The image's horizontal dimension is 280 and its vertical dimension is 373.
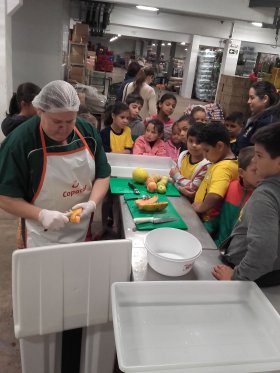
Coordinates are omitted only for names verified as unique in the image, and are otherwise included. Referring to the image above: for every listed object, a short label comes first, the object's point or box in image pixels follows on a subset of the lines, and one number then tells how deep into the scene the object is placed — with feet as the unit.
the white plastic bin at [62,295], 3.70
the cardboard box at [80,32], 26.71
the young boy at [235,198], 5.70
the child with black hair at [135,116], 11.05
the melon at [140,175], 7.36
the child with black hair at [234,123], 11.51
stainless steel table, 4.36
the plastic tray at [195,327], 3.13
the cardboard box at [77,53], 25.99
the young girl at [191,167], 7.26
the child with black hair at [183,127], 9.94
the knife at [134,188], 6.92
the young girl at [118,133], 9.67
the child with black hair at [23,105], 7.84
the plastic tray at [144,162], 8.27
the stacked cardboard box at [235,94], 26.12
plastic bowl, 4.41
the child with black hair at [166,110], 10.87
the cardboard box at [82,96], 19.79
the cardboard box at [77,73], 27.02
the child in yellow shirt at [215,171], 6.24
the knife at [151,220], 5.61
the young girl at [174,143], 9.80
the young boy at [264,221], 3.59
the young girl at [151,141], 9.34
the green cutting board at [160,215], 5.60
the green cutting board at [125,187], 7.04
